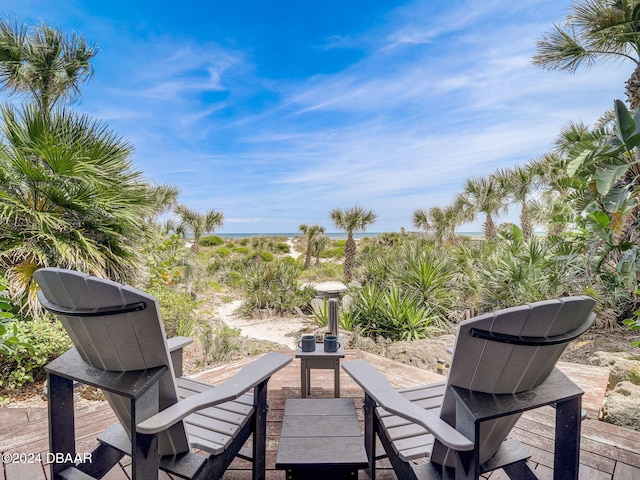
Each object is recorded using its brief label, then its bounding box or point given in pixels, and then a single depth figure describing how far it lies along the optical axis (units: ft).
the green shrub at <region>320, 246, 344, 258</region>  65.23
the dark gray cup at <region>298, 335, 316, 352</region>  6.91
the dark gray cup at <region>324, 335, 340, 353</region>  6.91
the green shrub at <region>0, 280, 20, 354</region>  5.06
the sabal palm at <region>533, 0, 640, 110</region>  14.57
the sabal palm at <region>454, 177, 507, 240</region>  39.11
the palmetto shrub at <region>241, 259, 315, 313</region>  23.86
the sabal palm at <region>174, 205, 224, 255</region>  39.83
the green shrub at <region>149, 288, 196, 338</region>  13.84
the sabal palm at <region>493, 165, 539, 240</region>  34.78
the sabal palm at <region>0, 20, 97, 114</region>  13.69
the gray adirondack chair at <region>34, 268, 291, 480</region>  3.32
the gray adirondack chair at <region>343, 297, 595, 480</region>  3.15
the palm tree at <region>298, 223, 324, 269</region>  46.52
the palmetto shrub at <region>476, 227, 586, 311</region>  14.99
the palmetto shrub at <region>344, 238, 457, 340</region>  15.22
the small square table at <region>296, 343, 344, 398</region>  6.74
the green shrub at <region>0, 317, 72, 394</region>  8.41
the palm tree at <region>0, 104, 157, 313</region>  9.46
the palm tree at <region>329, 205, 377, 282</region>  35.37
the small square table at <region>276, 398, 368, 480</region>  4.43
